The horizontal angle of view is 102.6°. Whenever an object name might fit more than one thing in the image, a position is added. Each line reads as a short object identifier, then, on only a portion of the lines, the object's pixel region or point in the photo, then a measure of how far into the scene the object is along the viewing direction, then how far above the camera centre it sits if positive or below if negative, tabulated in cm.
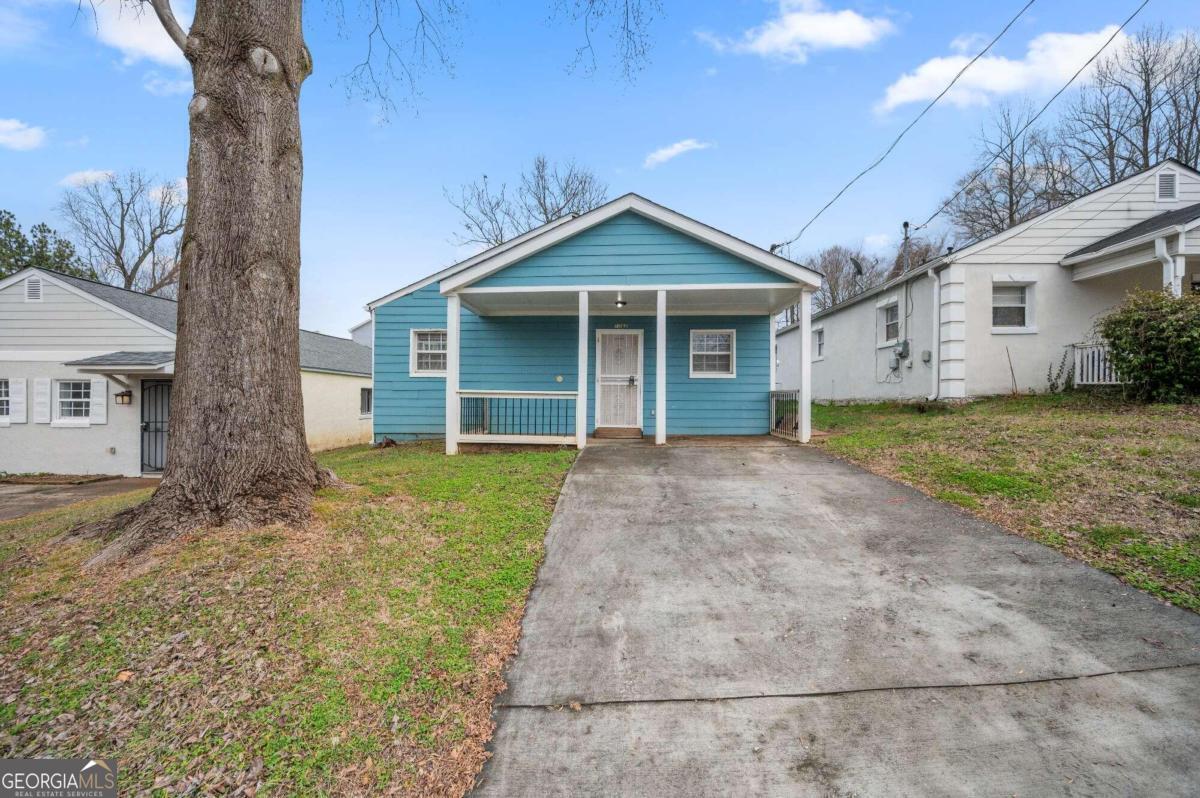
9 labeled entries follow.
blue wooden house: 837 +140
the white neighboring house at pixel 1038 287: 1054 +255
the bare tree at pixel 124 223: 2570 +943
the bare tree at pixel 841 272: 3078 +863
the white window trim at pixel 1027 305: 1062 +217
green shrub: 788 +99
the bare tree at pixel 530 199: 2362 +998
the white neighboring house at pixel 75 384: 1227 +29
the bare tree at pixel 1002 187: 1877 +983
